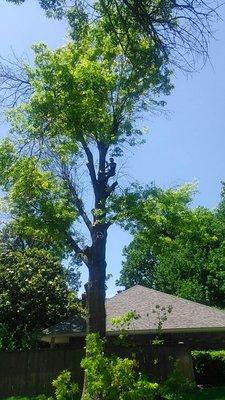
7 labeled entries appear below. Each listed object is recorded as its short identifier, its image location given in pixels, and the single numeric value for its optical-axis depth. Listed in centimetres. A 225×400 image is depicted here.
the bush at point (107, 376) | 792
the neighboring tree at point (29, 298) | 2266
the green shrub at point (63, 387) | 810
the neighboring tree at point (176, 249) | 1561
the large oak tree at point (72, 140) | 1477
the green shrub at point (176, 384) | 858
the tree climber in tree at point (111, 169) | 1656
